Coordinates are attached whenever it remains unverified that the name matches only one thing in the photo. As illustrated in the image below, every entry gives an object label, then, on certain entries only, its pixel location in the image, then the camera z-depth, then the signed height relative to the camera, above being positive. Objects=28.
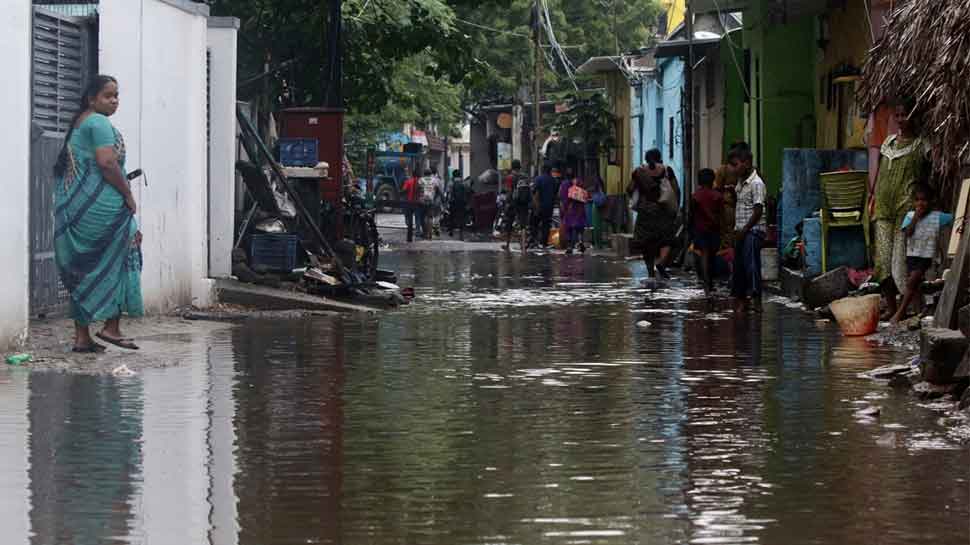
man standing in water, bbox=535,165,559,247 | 36.03 +0.82
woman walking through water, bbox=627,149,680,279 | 23.12 +0.31
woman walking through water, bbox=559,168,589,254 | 33.95 +0.52
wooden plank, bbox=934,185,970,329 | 11.52 -0.30
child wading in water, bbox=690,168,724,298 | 20.20 +0.18
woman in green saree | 12.50 +0.18
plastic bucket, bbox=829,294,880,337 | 15.25 -0.65
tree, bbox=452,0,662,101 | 56.84 +6.56
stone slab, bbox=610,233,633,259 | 33.53 -0.14
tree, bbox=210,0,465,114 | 29.00 +3.23
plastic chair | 18.39 +0.37
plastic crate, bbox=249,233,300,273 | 19.16 -0.18
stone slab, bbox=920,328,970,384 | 10.66 -0.68
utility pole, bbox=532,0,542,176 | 47.57 +3.83
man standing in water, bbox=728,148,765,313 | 19.00 +0.03
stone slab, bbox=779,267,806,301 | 19.73 -0.52
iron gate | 14.14 +0.91
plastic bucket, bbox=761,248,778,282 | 22.14 -0.33
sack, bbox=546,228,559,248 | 38.11 -0.03
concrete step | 17.80 -0.62
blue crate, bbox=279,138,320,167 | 21.30 +0.97
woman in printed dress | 15.37 +0.39
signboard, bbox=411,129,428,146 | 88.28 +4.91
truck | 68.69 +2.56
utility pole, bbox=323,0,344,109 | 21.98 +2.14
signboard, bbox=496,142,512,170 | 54.28 +2.41
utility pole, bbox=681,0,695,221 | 28.70 +2.03
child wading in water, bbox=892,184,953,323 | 14.74 +0.01
